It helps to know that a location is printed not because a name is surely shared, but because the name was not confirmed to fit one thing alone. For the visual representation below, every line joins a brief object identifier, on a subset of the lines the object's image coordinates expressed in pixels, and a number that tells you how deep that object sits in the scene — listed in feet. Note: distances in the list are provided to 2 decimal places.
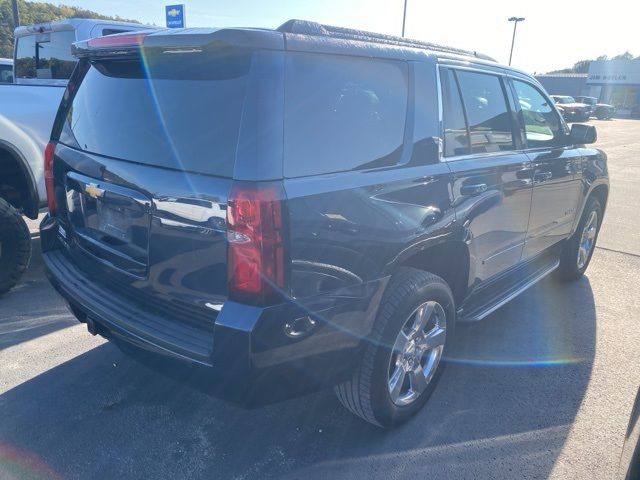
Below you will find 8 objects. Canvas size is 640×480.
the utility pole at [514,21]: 153.58
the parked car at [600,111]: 138.00
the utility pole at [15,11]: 50.70
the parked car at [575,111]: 98.45
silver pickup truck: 13.79
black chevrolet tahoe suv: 6.59
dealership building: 178.09
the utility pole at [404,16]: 79.87
